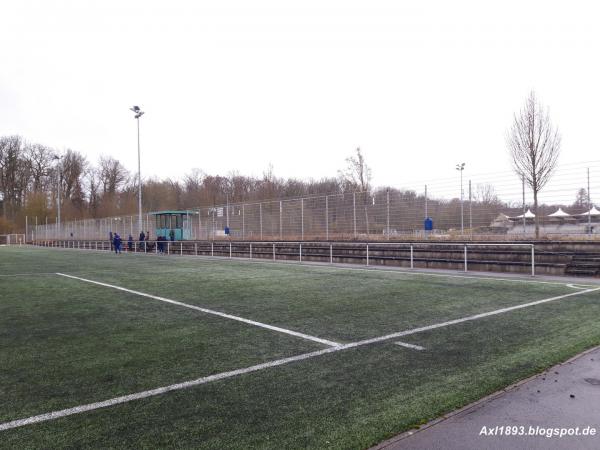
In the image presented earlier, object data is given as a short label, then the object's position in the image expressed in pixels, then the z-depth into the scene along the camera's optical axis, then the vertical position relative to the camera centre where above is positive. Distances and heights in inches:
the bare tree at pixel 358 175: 1453.0 +162.3
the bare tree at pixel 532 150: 635.5 +106.1
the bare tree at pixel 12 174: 2363.4 +296.4
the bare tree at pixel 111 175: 2647.6 +315.2
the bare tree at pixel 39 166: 2465.8 +355.8
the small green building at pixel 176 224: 1280.8 +6.7
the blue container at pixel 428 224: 676.1 -2.4
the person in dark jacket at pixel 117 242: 1075.4 -38.2
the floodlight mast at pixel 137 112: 1180.5 +309.6
